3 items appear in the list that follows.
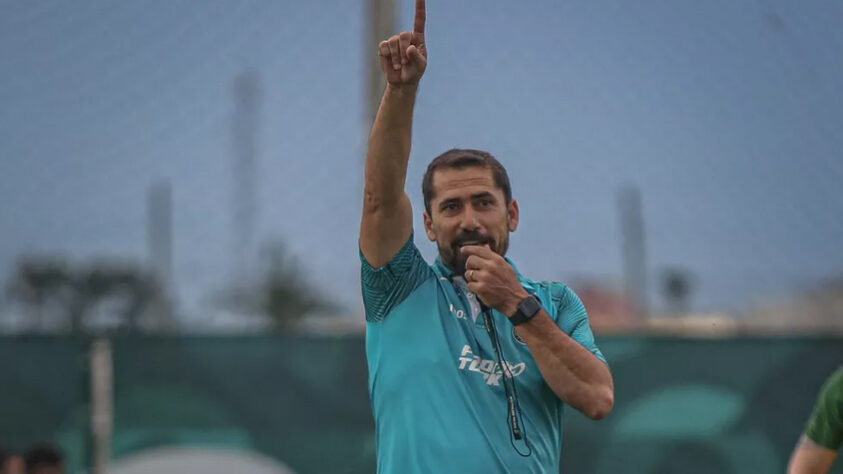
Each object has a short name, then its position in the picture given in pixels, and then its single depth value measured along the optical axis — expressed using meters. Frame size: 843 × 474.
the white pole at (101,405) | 18.00
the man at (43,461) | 16.44
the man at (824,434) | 10.36
